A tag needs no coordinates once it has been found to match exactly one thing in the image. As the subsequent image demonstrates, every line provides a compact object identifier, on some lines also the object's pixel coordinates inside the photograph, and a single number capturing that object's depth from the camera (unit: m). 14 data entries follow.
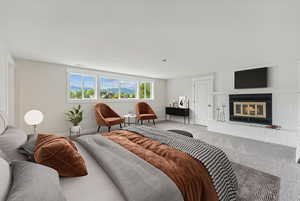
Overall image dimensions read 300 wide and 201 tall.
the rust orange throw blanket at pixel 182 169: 1.00
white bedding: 0.83
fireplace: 3.91
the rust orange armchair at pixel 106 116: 4.05
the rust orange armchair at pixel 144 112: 5.08
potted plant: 3.82
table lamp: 2.52
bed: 0.87
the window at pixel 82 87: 4.38
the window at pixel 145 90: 6.23
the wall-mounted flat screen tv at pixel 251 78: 4.00
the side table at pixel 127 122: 5.38
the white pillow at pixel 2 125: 1.45
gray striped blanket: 1.22
